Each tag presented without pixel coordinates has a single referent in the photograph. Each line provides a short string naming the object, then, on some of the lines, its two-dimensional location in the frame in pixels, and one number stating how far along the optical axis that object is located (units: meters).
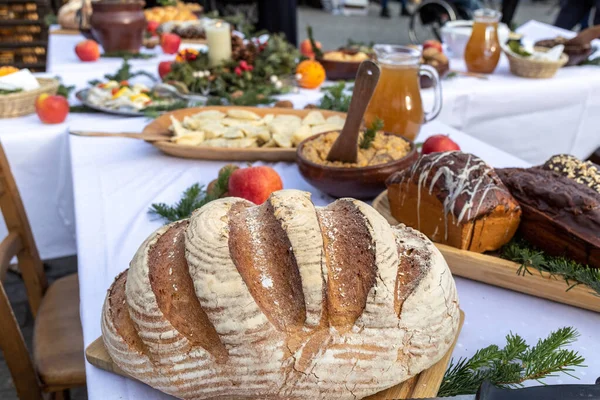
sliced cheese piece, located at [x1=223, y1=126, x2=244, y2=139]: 1.65
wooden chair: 1.27
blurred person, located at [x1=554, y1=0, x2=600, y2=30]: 4.67
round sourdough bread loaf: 0.68
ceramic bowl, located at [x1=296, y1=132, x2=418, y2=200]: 1.26
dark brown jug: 2.83
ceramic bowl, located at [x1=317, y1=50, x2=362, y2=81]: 2.55
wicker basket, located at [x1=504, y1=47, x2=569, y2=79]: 2.53
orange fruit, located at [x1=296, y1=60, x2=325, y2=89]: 2.44
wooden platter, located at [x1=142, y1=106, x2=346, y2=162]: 1.57
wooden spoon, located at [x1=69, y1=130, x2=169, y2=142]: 1.52
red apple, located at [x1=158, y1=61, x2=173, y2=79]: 2.49
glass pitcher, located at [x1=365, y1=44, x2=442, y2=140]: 1.59
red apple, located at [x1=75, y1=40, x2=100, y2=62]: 2.89
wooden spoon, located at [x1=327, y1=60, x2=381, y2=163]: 1.21
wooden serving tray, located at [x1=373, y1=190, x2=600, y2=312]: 0.94
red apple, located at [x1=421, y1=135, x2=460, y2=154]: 1.51
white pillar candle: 2.43
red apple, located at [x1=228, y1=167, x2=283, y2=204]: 1.20
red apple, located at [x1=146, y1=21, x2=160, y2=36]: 3.77
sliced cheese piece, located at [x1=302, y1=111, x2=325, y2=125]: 1.72
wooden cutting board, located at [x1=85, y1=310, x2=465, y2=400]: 0.71
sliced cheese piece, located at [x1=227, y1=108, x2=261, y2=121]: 1.81
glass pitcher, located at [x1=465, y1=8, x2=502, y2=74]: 2.55
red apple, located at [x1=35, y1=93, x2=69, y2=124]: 1.86
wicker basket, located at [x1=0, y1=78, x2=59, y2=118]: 1.90
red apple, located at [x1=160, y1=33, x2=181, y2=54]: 3.13
